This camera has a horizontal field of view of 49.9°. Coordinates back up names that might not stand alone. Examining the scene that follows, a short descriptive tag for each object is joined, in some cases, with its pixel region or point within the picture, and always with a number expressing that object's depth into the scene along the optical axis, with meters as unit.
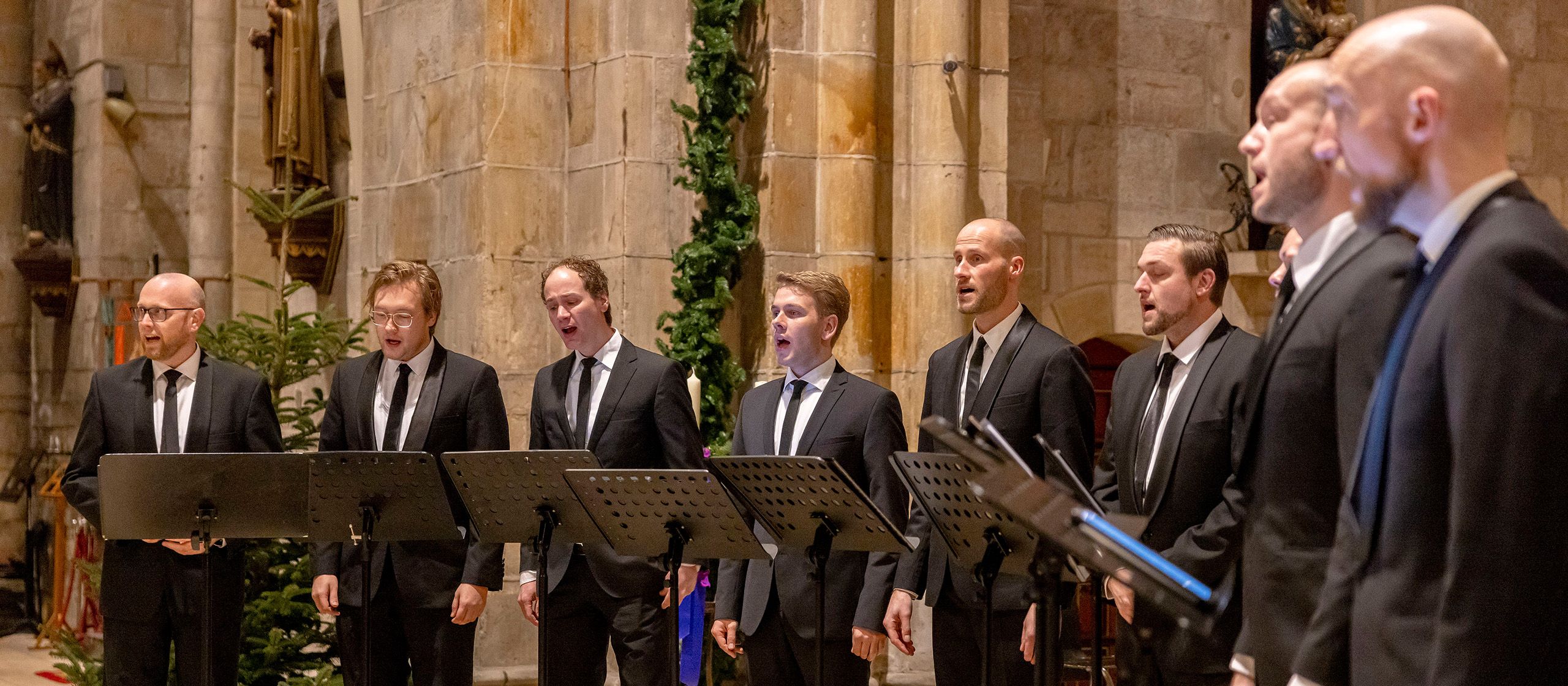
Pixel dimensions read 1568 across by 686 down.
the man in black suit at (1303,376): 2.49
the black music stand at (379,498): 4.64
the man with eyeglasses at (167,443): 5.22
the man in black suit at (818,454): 4.78
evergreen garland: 7.34
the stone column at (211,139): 11.24
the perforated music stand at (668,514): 4.29
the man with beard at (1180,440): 3.91
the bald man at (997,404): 4.59
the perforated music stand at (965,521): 3.96
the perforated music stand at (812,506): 4.17
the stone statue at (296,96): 9.64
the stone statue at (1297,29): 9.01
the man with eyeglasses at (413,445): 5.07
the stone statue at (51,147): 12.07
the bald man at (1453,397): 2.06
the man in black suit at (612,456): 5.07
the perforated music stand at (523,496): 4.46
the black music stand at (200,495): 4.79
